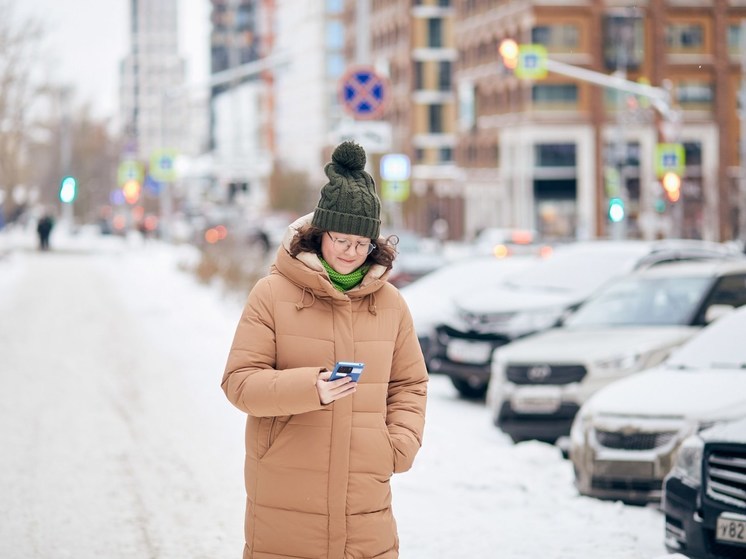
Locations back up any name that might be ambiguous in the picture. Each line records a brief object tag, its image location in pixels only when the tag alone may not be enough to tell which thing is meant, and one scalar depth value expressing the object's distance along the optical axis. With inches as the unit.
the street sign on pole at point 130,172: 1934.1
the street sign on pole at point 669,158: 1488.7
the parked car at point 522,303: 645.3
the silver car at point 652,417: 367.9
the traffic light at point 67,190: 1020.5
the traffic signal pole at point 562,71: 1295.5
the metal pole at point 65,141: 2950.8
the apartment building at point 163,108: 1838.3
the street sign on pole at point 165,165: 1982.0
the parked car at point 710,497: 293.9
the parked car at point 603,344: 497.0
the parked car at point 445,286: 695.1
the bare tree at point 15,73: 1903.3
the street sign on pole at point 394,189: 1156.5
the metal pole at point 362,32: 827.4
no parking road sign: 735.1
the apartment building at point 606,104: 2910.9
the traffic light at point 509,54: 1278.3
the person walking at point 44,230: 2716.5
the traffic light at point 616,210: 1003.1
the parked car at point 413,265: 1159.0
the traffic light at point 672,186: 1423.5
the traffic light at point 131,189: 1969.7
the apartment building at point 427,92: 4005.9
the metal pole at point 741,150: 2028.8
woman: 186.7
